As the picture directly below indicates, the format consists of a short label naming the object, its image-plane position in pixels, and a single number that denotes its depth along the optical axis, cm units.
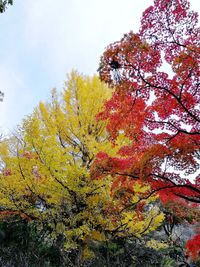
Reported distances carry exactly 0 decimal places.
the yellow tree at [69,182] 700
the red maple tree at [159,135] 490
